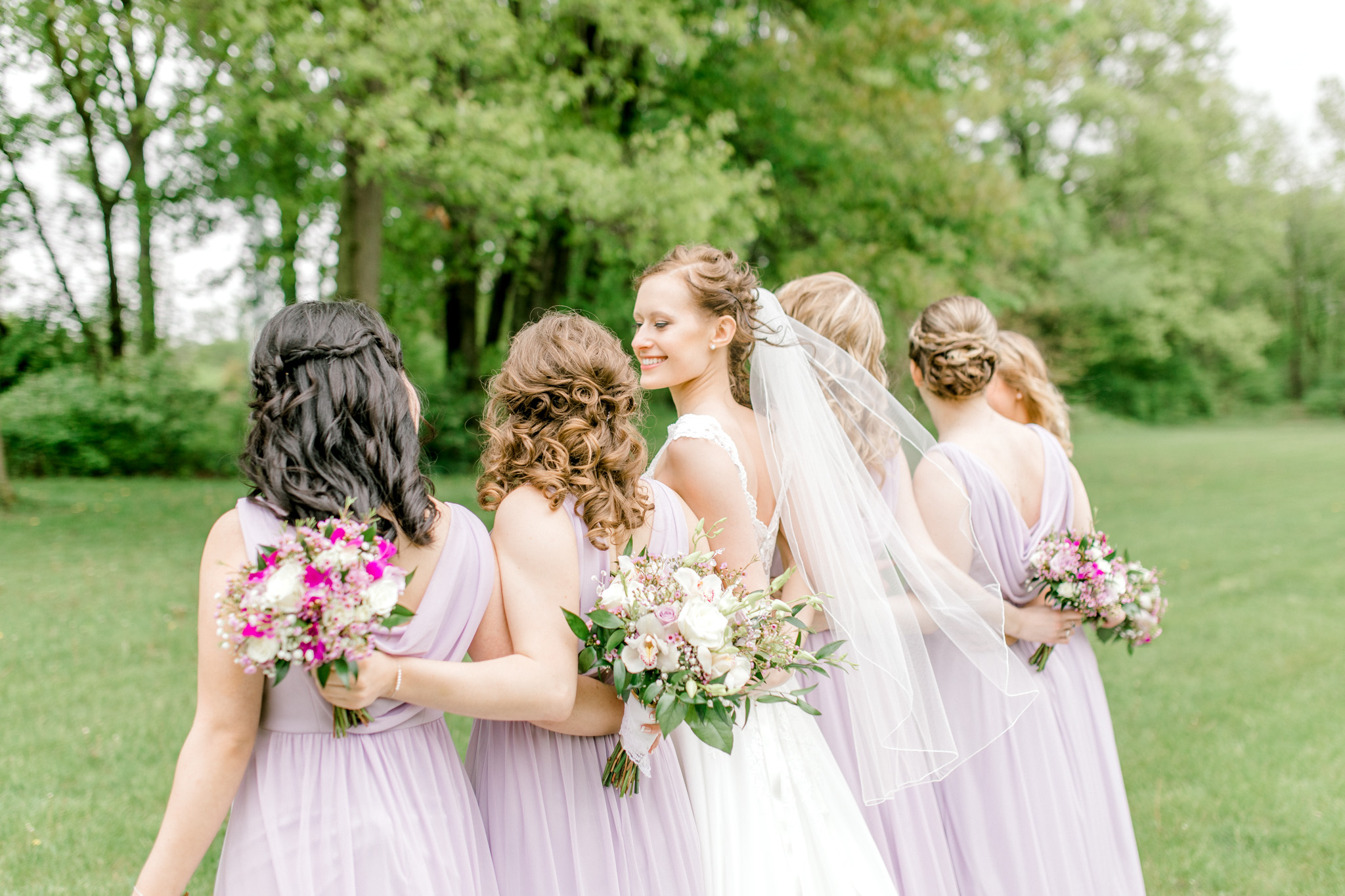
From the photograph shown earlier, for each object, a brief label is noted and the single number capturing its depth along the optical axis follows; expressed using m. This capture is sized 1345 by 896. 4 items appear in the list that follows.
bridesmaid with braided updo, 3.36
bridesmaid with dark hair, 2.06
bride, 2.81
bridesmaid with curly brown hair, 2.36
